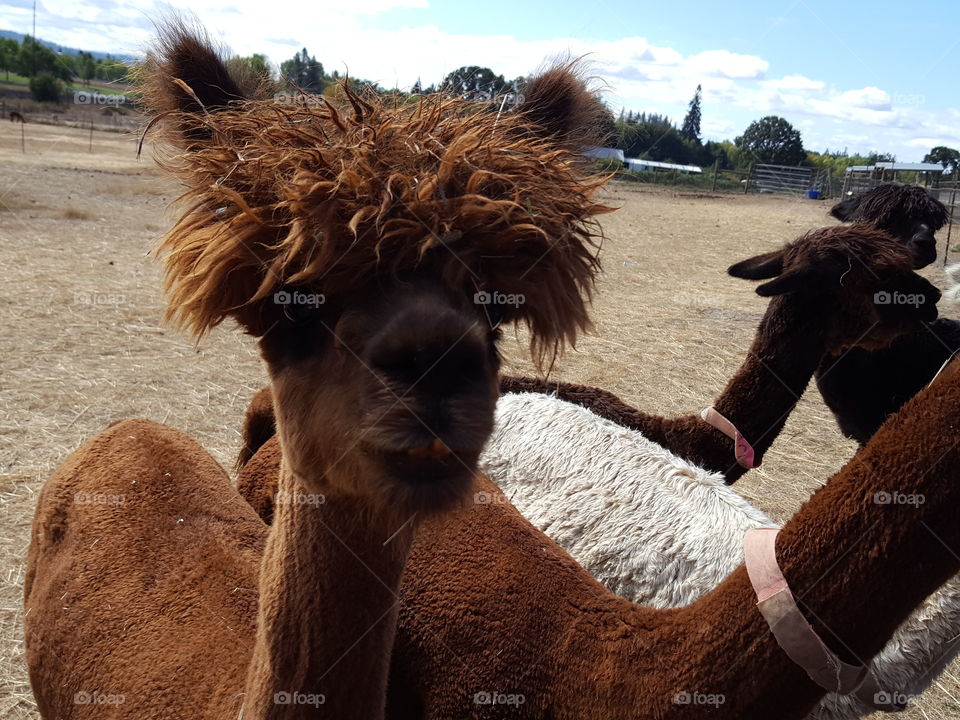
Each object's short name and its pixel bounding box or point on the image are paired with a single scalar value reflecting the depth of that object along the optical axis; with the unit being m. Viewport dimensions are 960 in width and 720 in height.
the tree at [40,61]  43.84
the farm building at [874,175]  18.87
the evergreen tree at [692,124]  57.44
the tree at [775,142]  48.88
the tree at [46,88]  43.38
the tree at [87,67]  41.17
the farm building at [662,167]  47.41
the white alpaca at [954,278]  2.58
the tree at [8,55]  57.69
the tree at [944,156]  28.27
